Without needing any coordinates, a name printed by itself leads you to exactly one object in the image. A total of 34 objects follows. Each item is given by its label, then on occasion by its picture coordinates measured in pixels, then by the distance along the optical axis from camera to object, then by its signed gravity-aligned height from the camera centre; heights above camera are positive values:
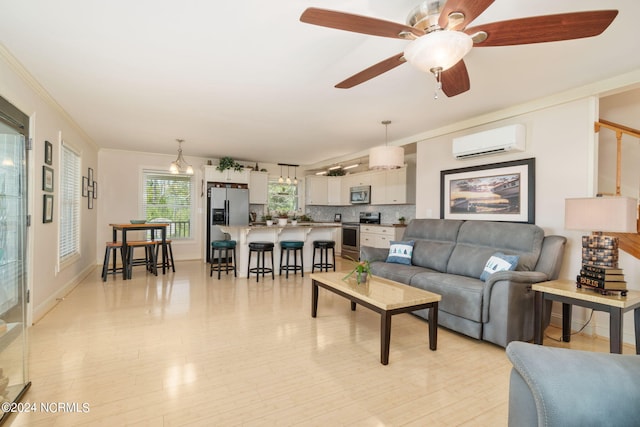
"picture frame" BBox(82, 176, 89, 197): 5.44 +0.38
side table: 2.26 -0.68
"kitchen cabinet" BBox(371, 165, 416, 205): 6.69 +0.56
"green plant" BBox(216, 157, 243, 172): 7.18 +1.04
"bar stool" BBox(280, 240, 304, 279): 5.52 -0.77
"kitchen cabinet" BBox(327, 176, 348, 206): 8.68 +0.58
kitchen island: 5.57 -0.48
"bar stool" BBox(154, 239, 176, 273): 5.71 -0.99
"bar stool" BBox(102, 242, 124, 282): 5.16 -0.79
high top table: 5.24 -0.40
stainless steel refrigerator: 7.00 +0.08
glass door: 1.96 -0.40
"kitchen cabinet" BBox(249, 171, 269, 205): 7.77 +0.55
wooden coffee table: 2.48 -0.75
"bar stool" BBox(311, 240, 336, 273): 5.81 -0.83
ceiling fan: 1.52 +0.97
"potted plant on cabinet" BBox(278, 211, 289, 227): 5.68 -0.21
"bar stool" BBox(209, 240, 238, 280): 5.49 -0.64
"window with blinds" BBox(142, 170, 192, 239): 7.10 +0.18
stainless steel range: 7.71 -0.57
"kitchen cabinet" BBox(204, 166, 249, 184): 7.13 +0.80
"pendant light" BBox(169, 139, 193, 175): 5.89 +0.82
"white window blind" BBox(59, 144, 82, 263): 4.41 +0.06
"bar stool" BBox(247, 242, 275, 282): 5.25 -0.69
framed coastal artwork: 3.73 +0.28
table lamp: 2.42 -0.11
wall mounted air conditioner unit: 3.66 +0.88
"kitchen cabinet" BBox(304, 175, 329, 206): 8.52 +0.57
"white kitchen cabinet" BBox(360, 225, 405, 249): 6.61 -0.51
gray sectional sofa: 2.79 -0.66
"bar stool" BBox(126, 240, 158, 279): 5.36 -0.89
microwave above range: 7.69 +0.42
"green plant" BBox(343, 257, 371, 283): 3.18 -0.59
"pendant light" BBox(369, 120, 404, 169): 4.20 +0.73
